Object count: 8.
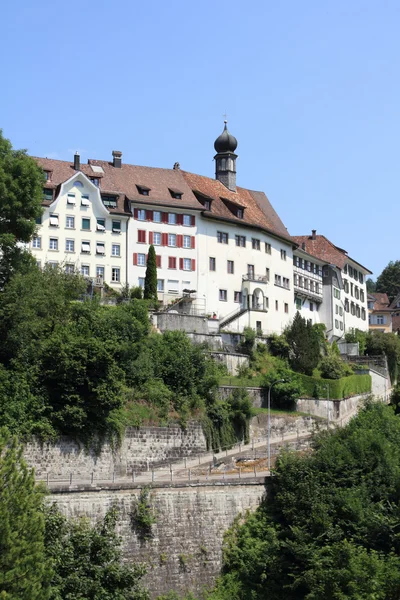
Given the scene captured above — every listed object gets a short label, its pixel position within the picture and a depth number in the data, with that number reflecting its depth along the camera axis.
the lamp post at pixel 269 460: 56.80
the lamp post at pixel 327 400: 78.88
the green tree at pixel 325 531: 46.84
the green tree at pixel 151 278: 80.81
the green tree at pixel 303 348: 81.94
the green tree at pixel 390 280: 177.25
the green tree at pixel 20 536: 35.25
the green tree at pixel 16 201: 60.03
